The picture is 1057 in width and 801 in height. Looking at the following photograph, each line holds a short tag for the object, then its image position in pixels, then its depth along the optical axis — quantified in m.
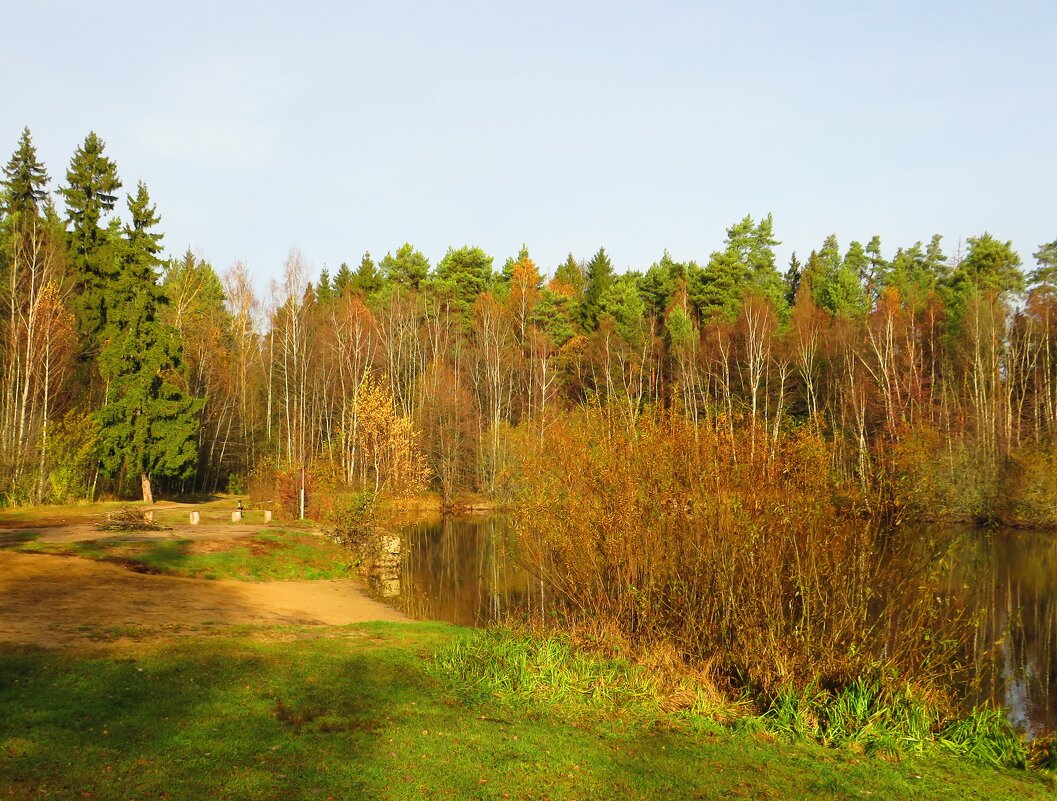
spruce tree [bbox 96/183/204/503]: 35.91
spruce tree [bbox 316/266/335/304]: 75.04
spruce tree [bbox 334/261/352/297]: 81.56
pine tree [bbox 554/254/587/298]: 84.62
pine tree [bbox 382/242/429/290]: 67.38
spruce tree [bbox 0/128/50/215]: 44.31
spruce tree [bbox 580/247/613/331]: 64.88
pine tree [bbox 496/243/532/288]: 74.75
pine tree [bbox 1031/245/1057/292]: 54.86
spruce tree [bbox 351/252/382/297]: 73.38
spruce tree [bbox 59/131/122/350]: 39.69
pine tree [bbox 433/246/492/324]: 66.25
